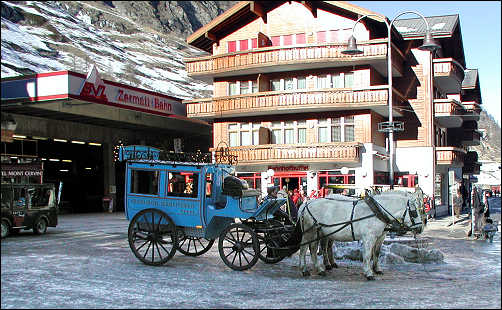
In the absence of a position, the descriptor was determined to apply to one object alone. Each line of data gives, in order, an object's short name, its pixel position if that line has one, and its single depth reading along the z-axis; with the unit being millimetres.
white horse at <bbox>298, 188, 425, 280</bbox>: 12195
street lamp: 27980
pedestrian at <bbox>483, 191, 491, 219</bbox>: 21328
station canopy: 34938
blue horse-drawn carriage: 13922
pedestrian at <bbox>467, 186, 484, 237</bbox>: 21547
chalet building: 36750
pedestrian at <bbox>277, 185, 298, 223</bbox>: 15105
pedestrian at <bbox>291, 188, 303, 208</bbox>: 25797
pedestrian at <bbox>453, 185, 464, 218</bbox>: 34906
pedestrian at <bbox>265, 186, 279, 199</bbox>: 15142
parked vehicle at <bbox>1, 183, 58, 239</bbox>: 21406
